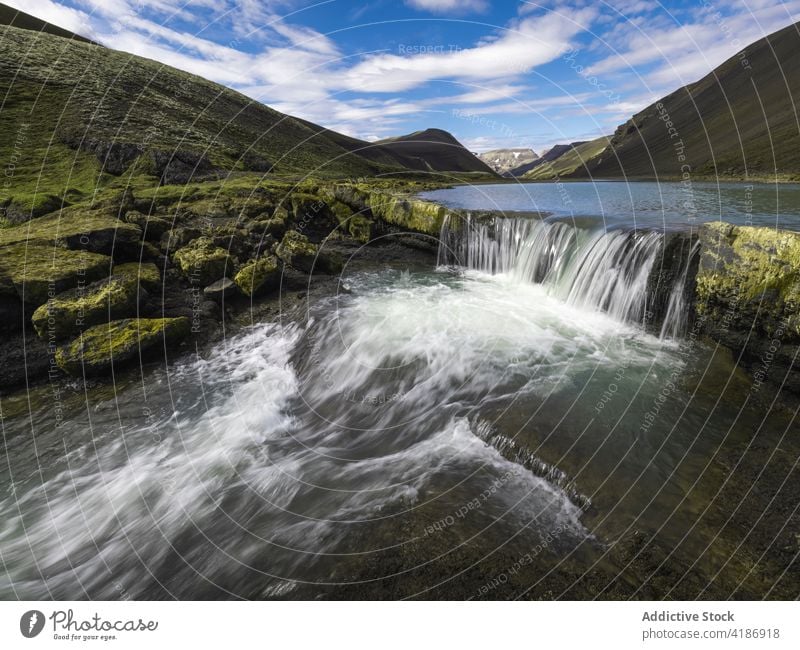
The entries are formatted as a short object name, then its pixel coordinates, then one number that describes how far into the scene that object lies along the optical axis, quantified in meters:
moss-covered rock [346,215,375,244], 23.52
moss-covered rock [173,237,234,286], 14.85
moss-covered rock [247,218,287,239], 19.02
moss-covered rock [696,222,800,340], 7.39
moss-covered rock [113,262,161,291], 13.02
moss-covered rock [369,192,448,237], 21.00
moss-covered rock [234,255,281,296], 14.76
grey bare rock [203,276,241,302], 14.33
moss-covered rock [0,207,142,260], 13.52
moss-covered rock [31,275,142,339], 10.48
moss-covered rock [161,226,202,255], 16.67
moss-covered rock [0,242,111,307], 11.12
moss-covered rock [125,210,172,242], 17.38
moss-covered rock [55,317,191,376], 9.95
